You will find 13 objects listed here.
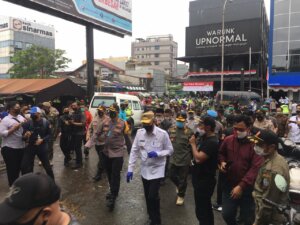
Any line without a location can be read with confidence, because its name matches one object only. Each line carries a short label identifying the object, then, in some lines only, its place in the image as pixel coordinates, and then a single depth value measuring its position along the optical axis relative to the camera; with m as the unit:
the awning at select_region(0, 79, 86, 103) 12.34
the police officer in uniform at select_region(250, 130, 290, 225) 2.33
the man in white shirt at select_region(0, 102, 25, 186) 4.34
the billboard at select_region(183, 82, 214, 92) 32.81
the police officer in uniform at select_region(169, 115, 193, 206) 4.40
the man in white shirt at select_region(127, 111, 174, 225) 3.49
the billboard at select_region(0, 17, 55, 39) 57.90
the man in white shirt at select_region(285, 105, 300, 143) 5.67
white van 10.58
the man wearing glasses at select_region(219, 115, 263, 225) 2.78
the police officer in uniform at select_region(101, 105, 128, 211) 4.20
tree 30.35
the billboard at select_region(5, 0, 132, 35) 13.57
